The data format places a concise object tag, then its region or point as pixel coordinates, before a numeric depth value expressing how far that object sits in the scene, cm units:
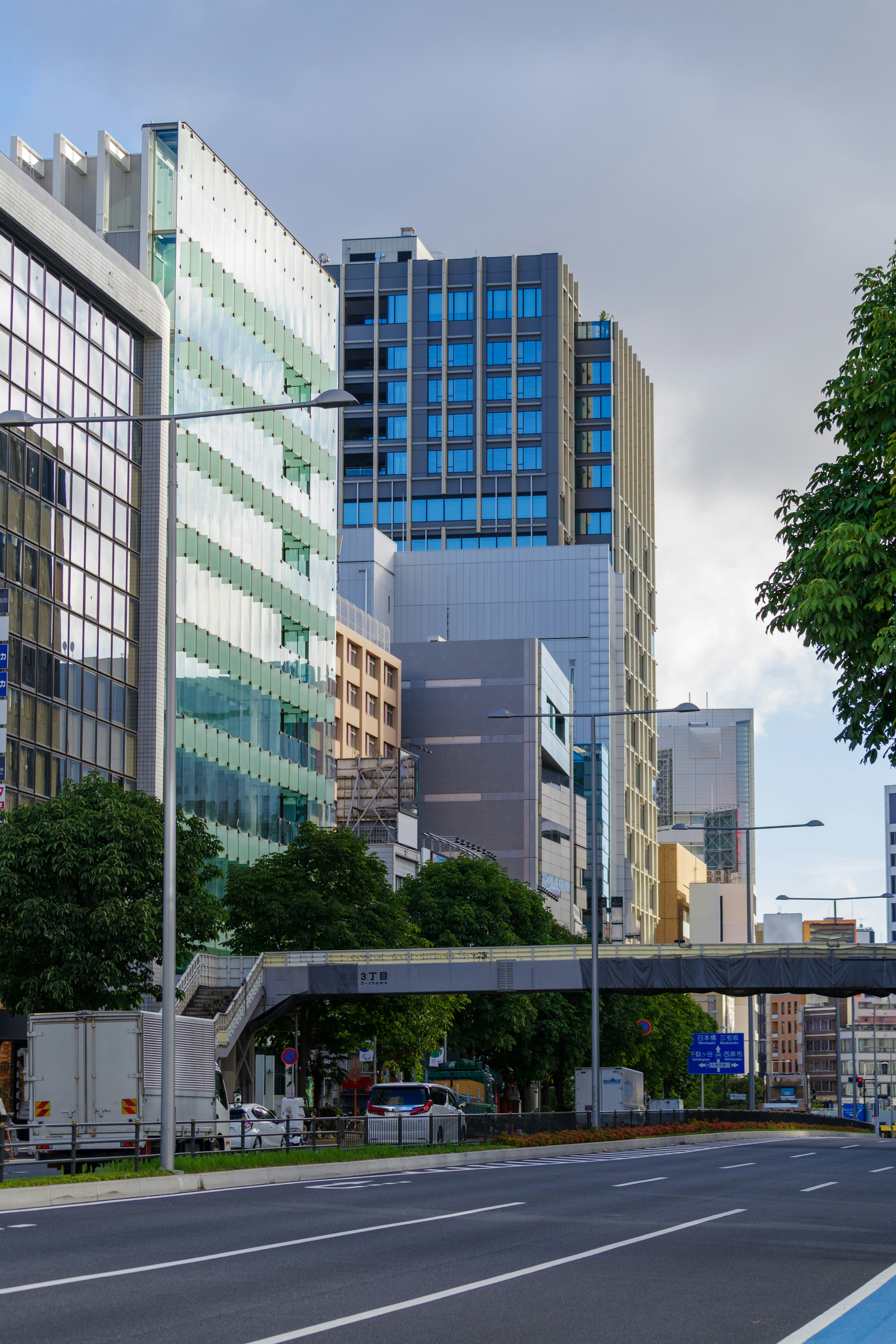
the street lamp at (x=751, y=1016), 6794
